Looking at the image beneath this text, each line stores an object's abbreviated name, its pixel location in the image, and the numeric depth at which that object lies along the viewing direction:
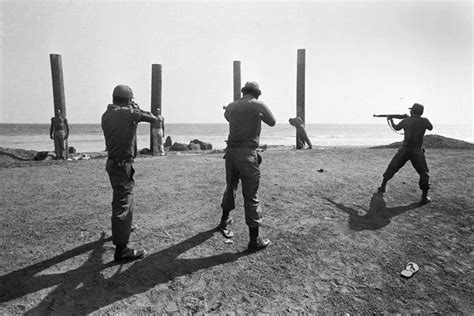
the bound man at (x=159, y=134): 13.04
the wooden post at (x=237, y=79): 15.39
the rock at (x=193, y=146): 18.52
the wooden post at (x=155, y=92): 13.49
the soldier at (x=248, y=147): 4.09
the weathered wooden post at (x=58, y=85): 12.38
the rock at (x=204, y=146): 19.66
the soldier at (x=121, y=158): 3.66
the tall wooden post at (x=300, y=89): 14.45
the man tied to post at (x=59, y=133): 12.09
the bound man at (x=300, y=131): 14.07
